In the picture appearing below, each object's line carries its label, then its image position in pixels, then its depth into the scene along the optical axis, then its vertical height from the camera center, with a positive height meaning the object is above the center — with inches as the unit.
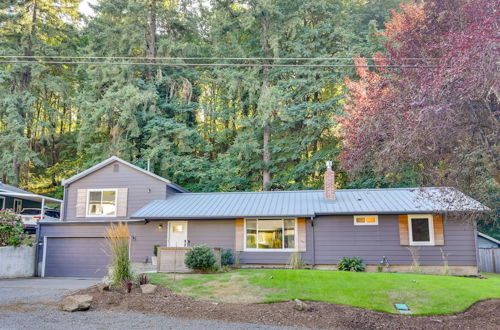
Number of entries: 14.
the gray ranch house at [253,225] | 564.1 +2.2
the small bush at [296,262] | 560.9 -50.1
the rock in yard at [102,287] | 357.4 -55.8
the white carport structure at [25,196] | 796.4 +63.7
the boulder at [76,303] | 313.9 -62.1
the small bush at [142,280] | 376.4 -51.5
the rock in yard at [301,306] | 311.3 -62.7
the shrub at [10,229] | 602.4 -5.4
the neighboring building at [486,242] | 796.0 -29.0
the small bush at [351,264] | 553.3 -52.5
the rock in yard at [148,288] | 354.9 -56.0
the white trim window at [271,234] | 591.2 -11.1
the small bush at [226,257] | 575.5 -44.7
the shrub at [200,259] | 452.4 -37.1
